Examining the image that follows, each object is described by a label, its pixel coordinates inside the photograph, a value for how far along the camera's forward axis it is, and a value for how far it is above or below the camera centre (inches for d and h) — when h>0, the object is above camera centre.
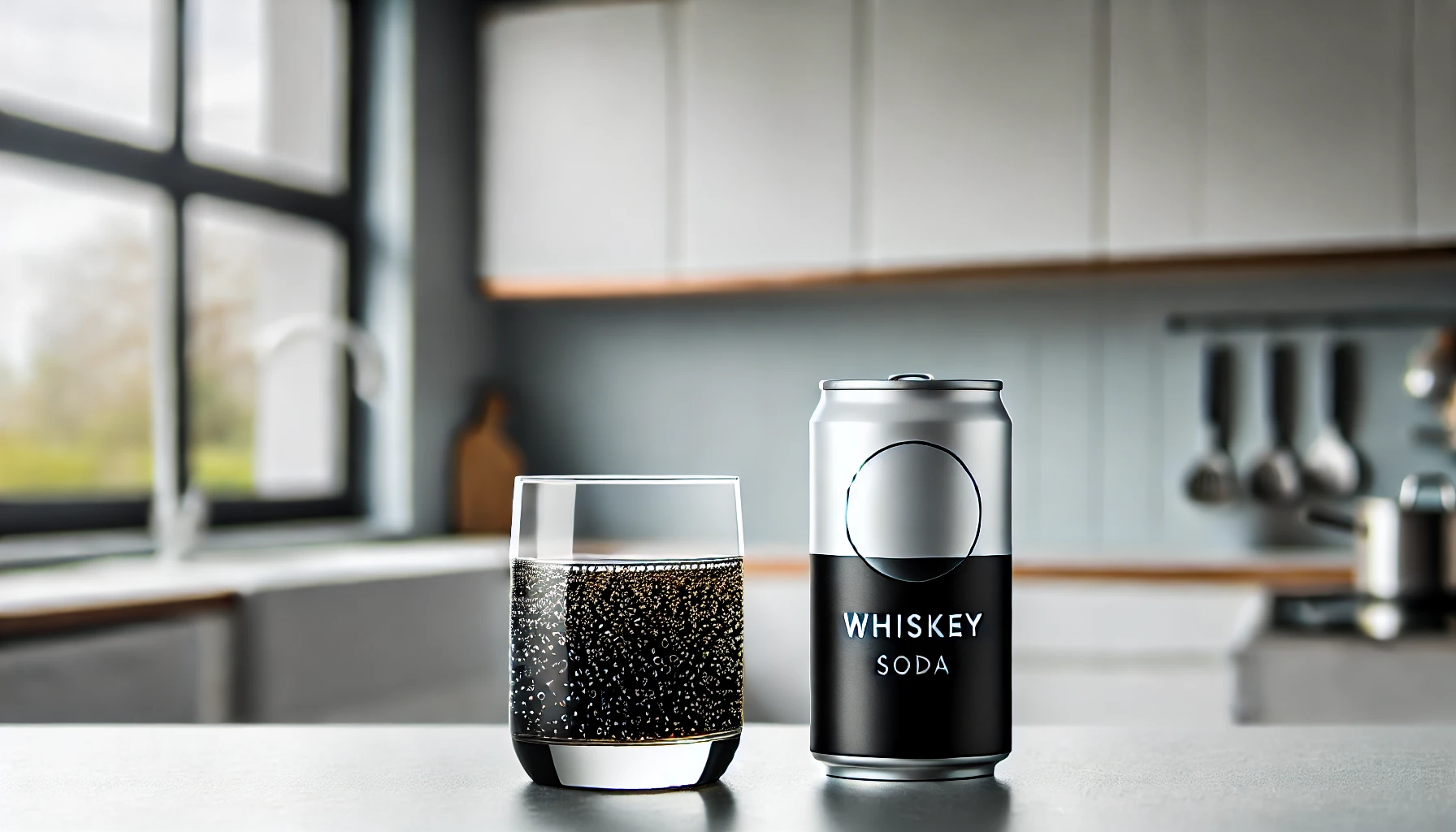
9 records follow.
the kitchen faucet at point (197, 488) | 111.1 -5.2
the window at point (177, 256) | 107.9 +13.7
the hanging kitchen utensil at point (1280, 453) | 142.2 -2.9
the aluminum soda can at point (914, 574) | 23.0 -2.4
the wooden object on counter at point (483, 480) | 154.2 -6.1
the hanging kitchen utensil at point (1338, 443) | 140.4 -1.9
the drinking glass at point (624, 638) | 22.5 -3.4
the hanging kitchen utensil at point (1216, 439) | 143.5 -1.6
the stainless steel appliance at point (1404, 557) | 88.7 -8.1
